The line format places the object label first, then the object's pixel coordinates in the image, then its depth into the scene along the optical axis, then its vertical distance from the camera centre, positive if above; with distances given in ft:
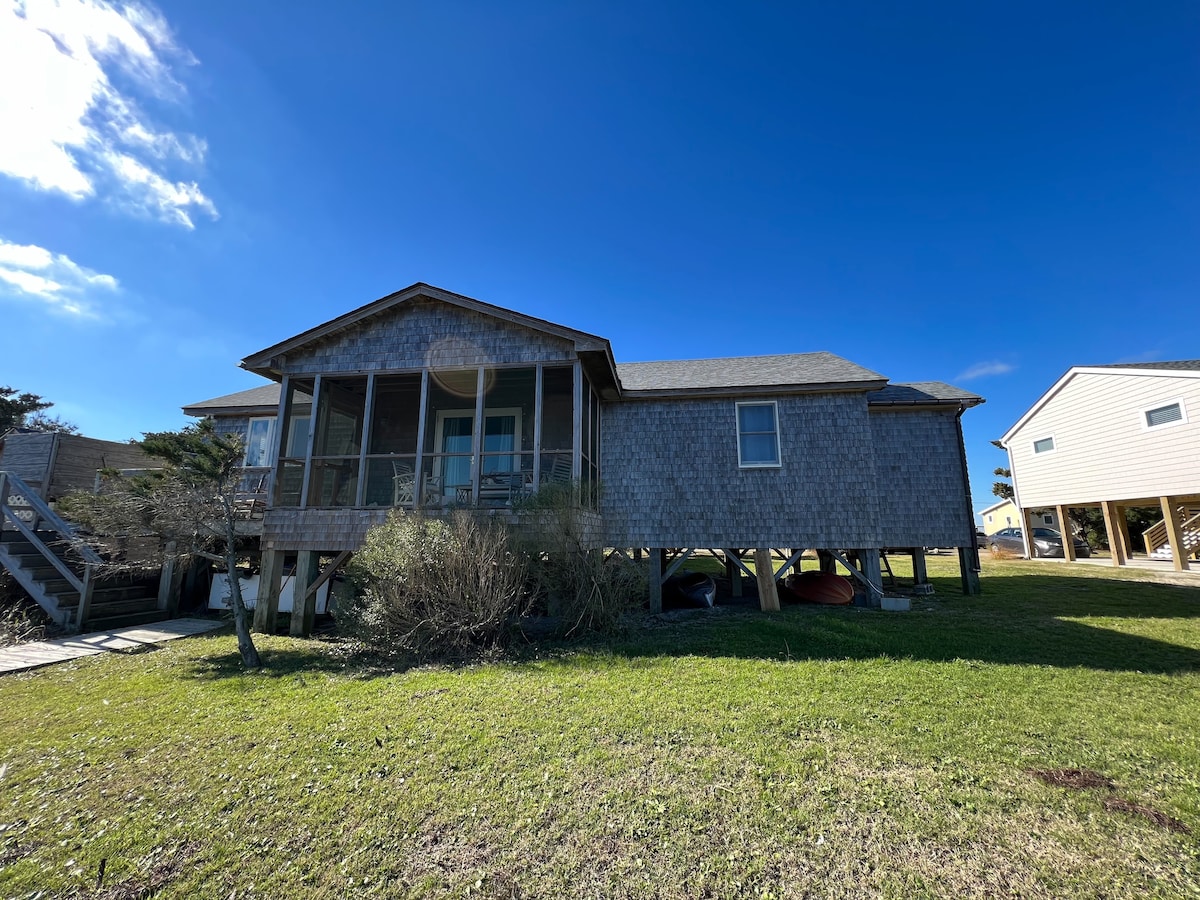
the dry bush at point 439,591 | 21.58 -2.31
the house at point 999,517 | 123.85 +5.83
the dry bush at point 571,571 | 23.75 -1.60
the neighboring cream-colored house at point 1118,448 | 46.21 +10.16
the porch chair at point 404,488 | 32.50 +3.48
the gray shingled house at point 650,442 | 28.86 +6.67
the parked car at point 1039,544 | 68.85 -0.73
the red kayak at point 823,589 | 32.45 -3.43
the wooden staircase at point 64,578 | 28.66 -2.34
